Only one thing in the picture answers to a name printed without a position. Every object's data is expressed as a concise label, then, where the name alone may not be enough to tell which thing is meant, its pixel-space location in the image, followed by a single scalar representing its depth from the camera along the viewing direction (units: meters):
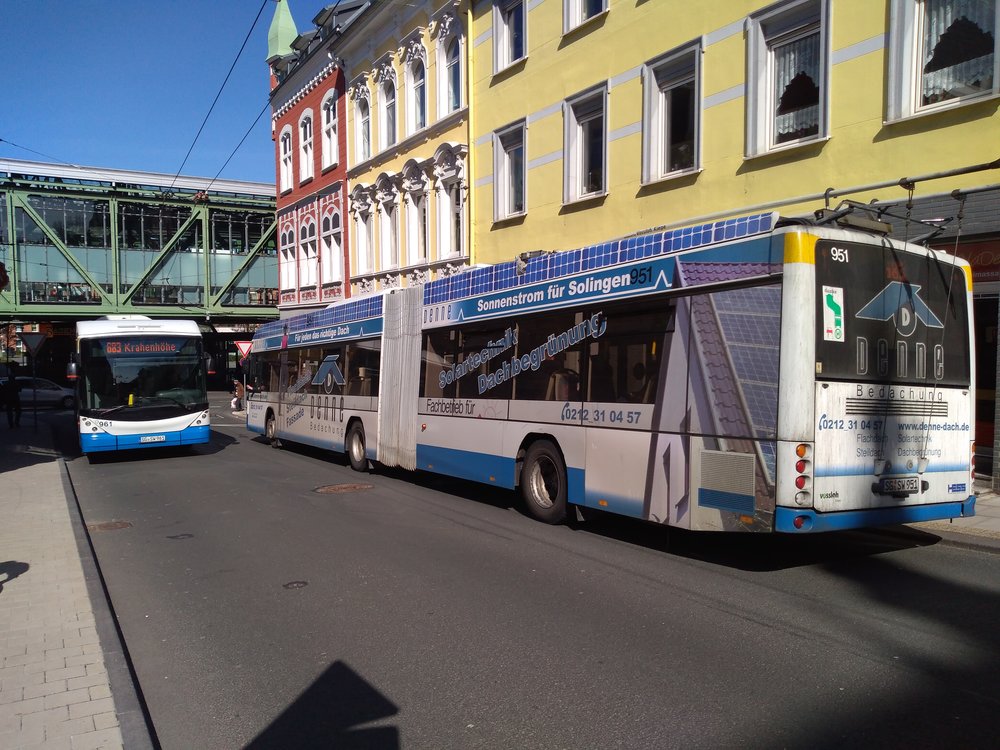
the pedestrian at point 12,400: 27.36
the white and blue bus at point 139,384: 16.38
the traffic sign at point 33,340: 24.13
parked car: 41.16
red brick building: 28.42
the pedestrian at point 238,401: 35.69
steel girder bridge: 45.53
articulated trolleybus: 6.50
